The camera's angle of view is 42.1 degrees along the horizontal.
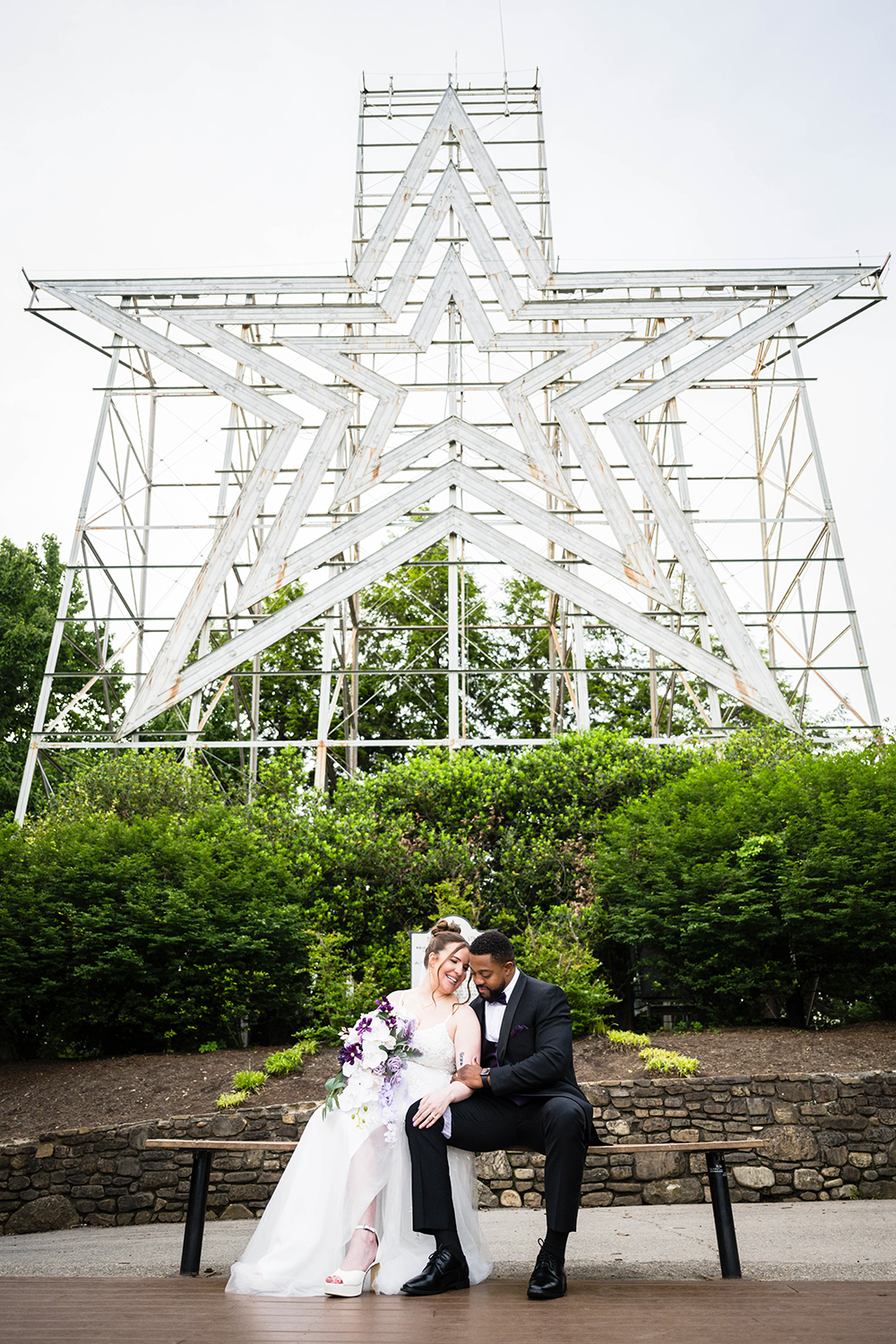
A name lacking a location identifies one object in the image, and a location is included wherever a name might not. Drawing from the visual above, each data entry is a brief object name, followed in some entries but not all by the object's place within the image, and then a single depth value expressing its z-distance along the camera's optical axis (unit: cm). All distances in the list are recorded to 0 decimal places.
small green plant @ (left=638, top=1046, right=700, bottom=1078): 952
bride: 498
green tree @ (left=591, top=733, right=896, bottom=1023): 1195
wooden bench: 511
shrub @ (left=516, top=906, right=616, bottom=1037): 1157
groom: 478
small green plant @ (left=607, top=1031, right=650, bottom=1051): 1080
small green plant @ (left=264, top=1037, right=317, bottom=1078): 1034
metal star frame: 1834
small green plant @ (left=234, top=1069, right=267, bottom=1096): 991
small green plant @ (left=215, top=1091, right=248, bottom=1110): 946
